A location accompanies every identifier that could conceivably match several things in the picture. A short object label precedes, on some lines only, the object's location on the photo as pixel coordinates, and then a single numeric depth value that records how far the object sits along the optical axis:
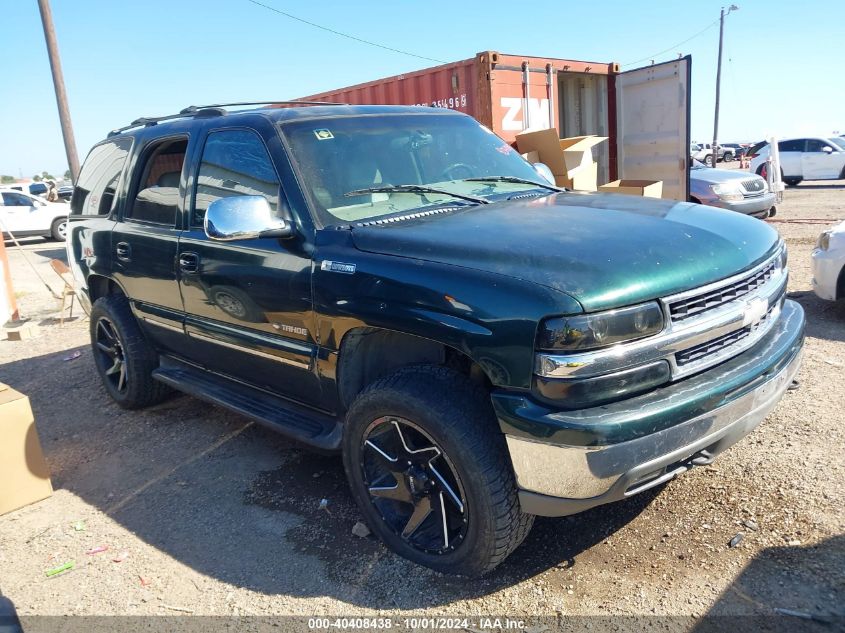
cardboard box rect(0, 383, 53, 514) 3.76
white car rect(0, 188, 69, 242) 19.11
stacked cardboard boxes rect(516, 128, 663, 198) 7.49
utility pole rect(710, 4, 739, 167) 38.12
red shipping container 8.52
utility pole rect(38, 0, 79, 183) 13.85
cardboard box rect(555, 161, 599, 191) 7.50
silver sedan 11.33
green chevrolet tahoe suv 2.35
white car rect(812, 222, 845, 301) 5.63
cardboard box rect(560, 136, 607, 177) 7.51
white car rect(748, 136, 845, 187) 21.50
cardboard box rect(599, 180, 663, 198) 7.17
